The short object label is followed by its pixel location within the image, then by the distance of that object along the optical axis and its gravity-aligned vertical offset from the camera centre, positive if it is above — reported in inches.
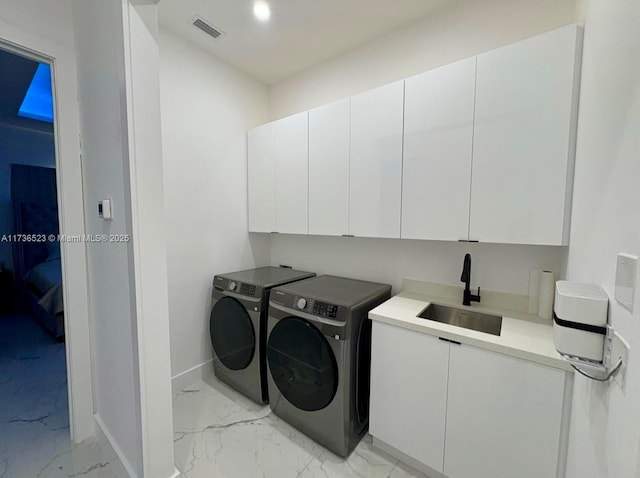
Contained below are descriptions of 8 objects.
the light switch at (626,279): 22.5 -4.8
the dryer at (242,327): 74.9 -32.3
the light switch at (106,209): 50.9 +2.1
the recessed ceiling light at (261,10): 65.5 +55.0
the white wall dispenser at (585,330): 27.6 -11.5
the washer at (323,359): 59.1 -33.3
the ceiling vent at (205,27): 72.1 +55.5
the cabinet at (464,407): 42.8 -34.5
